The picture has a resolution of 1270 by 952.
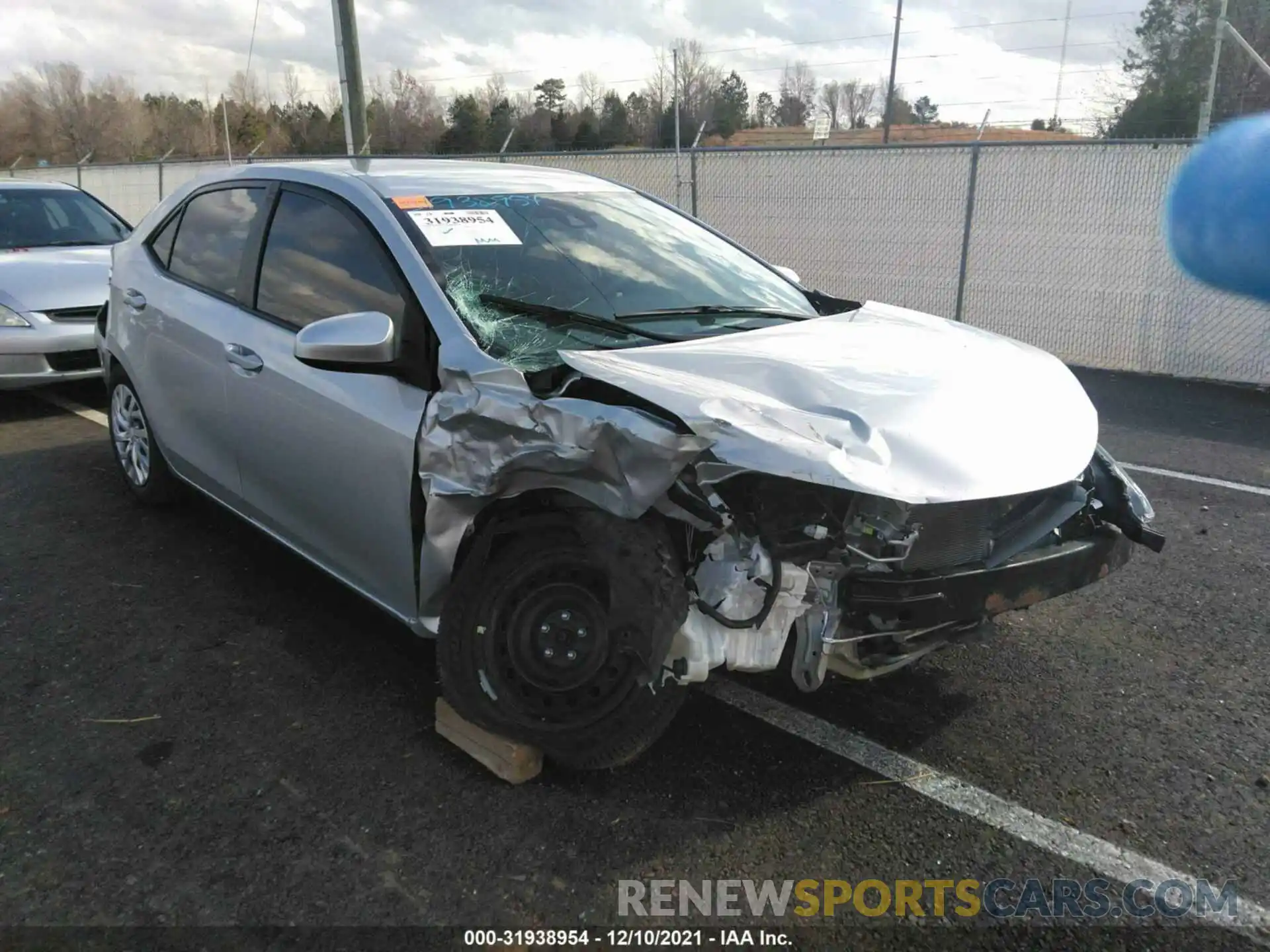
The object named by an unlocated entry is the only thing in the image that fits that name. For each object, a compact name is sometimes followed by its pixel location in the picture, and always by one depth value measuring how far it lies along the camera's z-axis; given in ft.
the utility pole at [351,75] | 35.24
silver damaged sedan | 8.16
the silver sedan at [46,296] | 22.36
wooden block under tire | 9.14
